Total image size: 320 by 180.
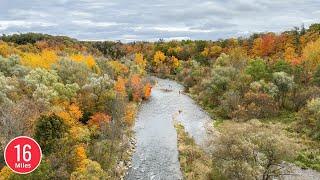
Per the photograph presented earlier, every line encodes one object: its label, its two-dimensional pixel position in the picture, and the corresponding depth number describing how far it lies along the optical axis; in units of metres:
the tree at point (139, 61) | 93.11
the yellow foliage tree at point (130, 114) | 48.80
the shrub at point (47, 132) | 26.99
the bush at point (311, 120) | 42.37
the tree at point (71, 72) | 47.09
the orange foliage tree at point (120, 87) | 55.14
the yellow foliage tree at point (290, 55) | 68.61
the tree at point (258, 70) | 58.50
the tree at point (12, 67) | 46.62
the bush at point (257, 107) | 51.14
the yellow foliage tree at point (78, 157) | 27.01
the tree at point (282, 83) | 54.41
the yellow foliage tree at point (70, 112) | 33.44
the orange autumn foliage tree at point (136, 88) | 64.15
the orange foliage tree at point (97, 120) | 39.95
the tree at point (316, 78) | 54.86
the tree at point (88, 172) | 25.20
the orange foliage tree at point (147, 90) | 67.82
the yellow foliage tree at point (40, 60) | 51.30
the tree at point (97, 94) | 43.63
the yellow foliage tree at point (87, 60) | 58.11
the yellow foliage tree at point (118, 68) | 72.11
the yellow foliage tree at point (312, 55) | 63.20
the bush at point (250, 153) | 26.14
